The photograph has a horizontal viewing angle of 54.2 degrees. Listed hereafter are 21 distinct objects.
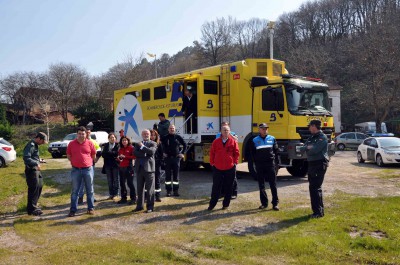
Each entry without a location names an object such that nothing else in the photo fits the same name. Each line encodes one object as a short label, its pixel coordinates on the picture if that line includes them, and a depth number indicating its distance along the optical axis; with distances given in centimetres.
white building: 5053
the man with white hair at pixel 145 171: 832
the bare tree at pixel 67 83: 5356
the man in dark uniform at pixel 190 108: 1345
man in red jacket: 823
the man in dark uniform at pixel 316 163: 736
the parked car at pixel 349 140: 3100
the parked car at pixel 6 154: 1805
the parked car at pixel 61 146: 2441
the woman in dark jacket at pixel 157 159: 937
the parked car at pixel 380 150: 1636
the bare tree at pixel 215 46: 6494
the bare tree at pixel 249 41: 7250
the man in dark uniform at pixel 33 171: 825
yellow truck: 1170
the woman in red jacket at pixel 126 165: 926
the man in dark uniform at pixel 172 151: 978
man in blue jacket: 821
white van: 4435
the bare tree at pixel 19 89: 5113
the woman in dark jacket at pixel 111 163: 961
